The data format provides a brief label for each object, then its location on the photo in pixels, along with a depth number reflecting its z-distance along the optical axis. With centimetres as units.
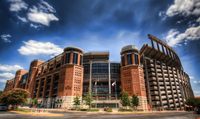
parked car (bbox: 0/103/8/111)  4819
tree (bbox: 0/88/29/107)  5075
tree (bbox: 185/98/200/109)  9212
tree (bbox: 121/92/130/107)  7312
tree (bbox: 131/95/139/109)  7643
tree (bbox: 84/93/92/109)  7036
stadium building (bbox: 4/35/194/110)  9181
